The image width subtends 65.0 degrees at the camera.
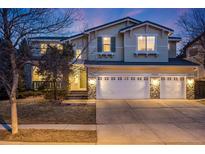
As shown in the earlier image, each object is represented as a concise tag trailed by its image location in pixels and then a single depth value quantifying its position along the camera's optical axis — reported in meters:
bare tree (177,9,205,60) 12.46
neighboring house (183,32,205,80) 13.00
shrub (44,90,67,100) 12.34
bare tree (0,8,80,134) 5.40
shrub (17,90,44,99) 12.89
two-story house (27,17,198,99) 12.66
